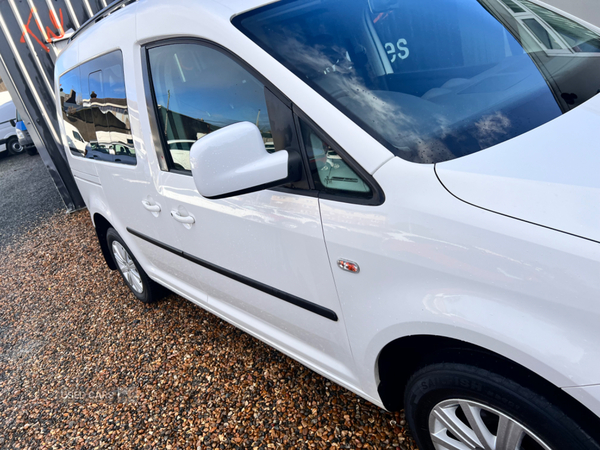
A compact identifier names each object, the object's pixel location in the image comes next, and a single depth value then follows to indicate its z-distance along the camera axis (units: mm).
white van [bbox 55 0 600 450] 1040
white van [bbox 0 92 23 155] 11844
